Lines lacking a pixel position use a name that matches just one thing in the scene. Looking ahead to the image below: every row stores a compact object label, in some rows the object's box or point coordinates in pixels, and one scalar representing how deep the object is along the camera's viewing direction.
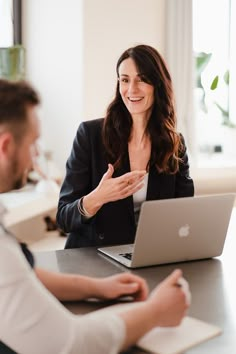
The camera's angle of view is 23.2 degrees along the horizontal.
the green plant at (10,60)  4.25
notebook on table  1.19
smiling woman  2.24
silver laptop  1.72
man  1.06
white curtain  4.55
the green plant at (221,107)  5.10
